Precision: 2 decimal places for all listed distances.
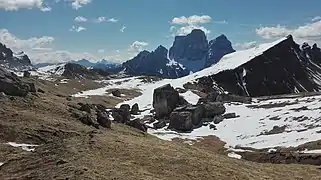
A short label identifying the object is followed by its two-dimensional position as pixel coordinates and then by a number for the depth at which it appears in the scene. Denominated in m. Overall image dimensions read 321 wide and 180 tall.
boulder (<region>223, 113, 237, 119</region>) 112.62
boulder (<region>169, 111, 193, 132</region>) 107.56
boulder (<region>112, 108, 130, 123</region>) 86.19
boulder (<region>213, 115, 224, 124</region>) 110.99
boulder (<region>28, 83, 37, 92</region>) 80.88
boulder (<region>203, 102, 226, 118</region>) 116.46
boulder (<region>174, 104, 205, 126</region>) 112.38
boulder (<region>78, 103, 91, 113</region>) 74.76
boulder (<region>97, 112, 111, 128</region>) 67.25
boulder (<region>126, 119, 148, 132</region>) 82.81
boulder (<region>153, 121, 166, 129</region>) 112.31
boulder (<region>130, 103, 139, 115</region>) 139.55
